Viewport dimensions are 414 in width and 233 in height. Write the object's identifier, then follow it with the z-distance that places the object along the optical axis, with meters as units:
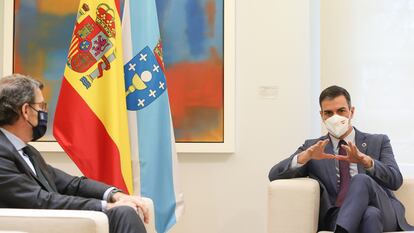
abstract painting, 3.81
